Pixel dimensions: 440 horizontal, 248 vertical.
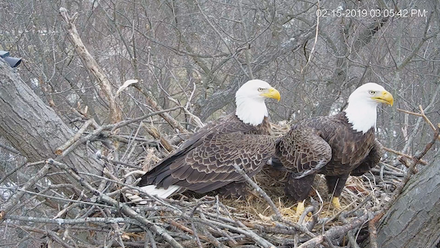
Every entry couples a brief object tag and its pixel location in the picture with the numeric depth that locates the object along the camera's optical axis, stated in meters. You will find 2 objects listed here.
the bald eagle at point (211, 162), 3.74
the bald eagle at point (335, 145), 3.66
